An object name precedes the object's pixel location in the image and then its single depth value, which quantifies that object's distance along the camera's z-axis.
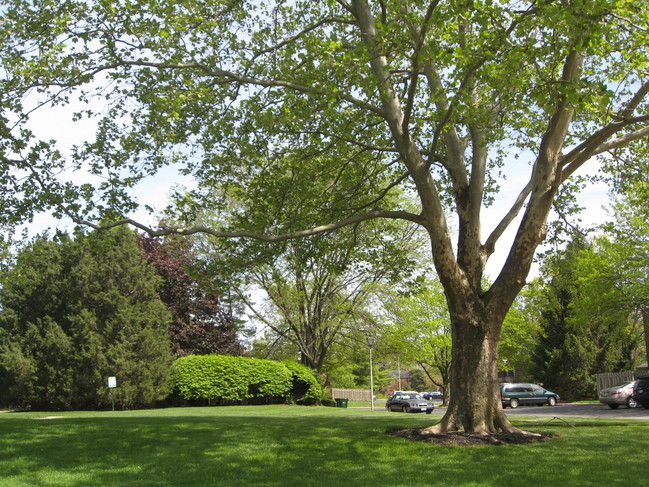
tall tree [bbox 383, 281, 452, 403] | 36.78
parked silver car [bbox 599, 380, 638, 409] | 27.14
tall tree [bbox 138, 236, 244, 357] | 35.50
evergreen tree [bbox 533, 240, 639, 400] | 37.50
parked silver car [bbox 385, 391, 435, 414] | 31.45
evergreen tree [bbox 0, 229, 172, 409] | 26.42
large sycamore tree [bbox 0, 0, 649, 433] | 9.29
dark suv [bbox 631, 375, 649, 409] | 25.59
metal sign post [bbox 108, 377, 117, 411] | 23.86
